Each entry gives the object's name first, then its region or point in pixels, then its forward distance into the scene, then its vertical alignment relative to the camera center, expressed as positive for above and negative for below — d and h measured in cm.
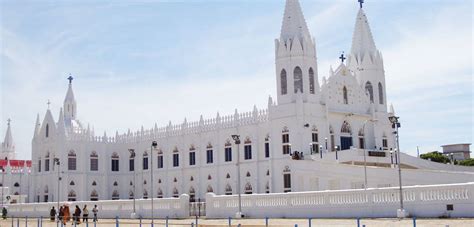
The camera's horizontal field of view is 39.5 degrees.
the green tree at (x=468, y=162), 9102 +440
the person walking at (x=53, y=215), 4862 -62
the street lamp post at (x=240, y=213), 3822 -70
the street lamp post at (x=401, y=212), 3025 -74
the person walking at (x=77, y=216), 3609 -56
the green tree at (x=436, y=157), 9569 +560
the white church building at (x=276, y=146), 5528 +571
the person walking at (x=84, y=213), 4358 -50
